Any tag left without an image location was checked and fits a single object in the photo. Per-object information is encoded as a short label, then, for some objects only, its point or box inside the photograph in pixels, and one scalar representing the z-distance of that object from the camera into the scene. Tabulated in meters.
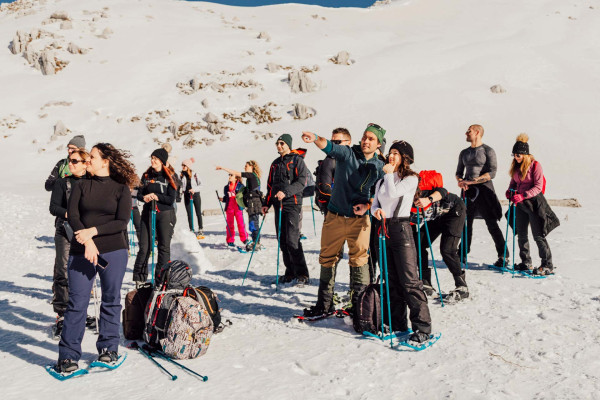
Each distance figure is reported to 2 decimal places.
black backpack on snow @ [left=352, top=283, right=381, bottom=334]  5.36
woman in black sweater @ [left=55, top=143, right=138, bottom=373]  4.38
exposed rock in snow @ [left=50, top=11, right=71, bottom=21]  48.78
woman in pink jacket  7.62
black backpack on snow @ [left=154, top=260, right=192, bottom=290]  5.17
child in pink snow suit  10.99
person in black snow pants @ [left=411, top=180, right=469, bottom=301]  6.05
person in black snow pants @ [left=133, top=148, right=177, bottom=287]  7.30
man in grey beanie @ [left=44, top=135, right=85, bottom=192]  5.68
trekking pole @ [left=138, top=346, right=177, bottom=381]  4.31
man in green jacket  5.33
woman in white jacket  4.93
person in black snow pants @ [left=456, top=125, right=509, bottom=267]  7.89
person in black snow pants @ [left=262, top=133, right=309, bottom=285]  7.62
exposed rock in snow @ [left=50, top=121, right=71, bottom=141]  33.41
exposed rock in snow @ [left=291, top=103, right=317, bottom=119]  32.69
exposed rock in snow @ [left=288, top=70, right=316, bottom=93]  36.88
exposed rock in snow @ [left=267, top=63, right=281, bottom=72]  40.16
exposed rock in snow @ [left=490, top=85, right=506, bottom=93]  31.98
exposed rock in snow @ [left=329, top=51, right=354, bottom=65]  41.34
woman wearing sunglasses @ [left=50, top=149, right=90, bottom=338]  4.81
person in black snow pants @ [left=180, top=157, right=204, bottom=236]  12.30
